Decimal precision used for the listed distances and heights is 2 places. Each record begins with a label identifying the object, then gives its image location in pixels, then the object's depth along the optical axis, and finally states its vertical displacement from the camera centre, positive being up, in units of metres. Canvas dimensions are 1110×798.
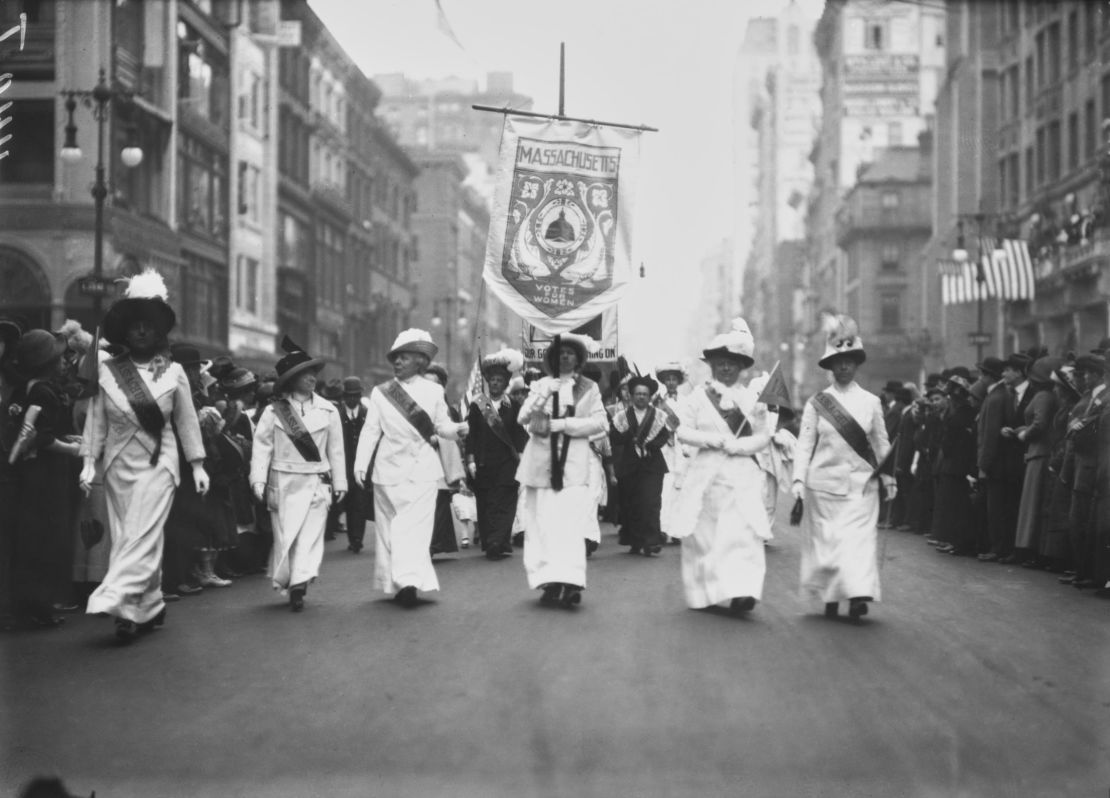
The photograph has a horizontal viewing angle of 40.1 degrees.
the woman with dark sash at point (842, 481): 10.16 -0.46
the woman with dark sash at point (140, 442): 9.11 -0.20
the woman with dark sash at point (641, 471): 15.52 -0.60
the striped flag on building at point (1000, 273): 30.44 +2.98
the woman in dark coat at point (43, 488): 9.84 -0.52
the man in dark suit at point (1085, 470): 12.19 -0.45
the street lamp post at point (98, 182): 18.91 +3.02
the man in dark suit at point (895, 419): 20.80 -0.07
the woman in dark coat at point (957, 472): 16.22 -0.63
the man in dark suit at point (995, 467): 15.09 -0.52
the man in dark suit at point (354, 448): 16.31 -0.43
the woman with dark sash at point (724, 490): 10.41 -0.54
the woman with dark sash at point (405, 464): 11.02 -0.39
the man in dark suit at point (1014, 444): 14.95 -0.29
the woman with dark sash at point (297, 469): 10.80 -0.42
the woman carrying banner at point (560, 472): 10.80 -0.43
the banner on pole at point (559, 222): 12.36 +1.57
